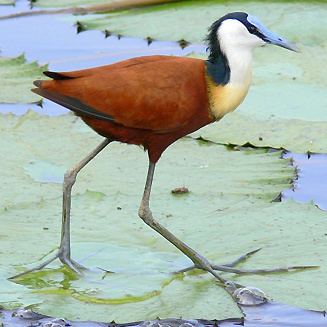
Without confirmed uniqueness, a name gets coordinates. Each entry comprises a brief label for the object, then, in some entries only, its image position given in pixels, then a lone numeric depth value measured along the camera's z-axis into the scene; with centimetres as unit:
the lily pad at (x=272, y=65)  1134
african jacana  854
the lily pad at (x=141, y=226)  827
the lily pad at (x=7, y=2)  1609
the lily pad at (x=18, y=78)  1243
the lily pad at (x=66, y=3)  1552
